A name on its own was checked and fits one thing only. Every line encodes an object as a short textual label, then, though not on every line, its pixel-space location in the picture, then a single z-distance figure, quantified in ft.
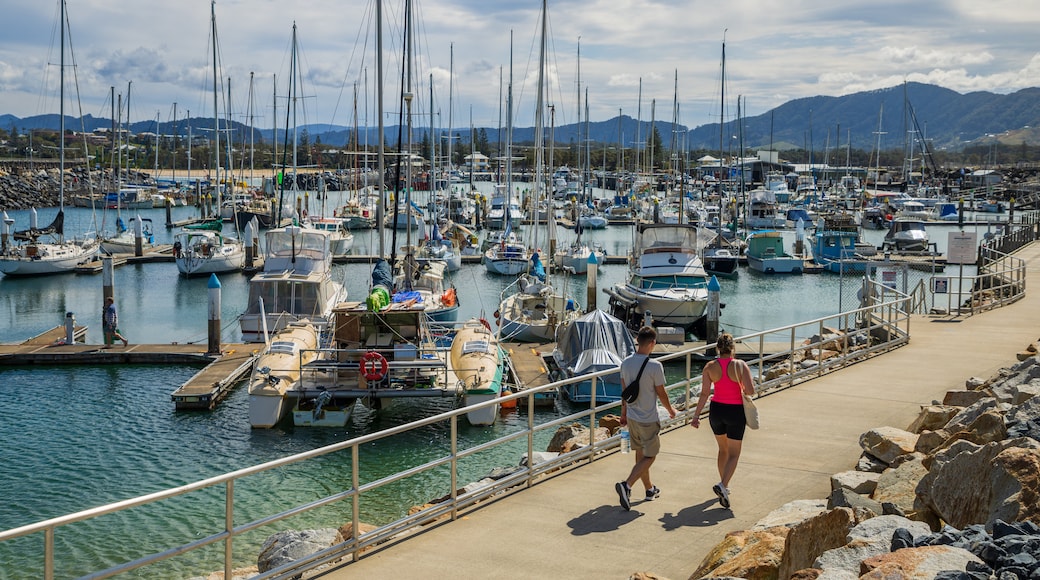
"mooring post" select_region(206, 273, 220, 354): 102.01
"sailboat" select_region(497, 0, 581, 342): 111.45
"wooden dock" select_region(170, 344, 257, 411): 85.61
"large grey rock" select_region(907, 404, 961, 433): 42.09
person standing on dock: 107.14
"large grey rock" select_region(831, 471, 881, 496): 32.65
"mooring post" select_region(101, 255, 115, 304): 118.62
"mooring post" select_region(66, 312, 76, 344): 108.99
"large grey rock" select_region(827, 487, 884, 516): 29.17
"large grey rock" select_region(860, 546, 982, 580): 19.97
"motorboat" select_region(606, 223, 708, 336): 117.19
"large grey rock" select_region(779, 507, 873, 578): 24.48
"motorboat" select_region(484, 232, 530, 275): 183.42
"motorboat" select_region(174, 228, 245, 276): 182.80
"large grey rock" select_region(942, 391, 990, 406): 46.93
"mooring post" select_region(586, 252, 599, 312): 126.72
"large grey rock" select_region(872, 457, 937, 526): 28.12
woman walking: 32.81
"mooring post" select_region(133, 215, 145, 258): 205.77
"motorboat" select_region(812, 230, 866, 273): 199.72
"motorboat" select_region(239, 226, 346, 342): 106.22
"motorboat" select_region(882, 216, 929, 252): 218.38
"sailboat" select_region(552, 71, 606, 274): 184.44
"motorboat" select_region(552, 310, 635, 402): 86.89
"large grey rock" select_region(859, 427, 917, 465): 37.32
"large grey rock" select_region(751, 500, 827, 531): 29.40
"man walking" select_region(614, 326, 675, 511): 32.53
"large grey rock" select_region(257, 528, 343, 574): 33.45
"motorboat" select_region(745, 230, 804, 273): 199.31
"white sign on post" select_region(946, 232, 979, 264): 123.34
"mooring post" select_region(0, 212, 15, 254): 187.99
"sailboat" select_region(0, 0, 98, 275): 180.04
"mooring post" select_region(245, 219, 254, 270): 194.49
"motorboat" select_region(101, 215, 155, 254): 209.97
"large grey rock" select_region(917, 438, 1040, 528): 24.04
